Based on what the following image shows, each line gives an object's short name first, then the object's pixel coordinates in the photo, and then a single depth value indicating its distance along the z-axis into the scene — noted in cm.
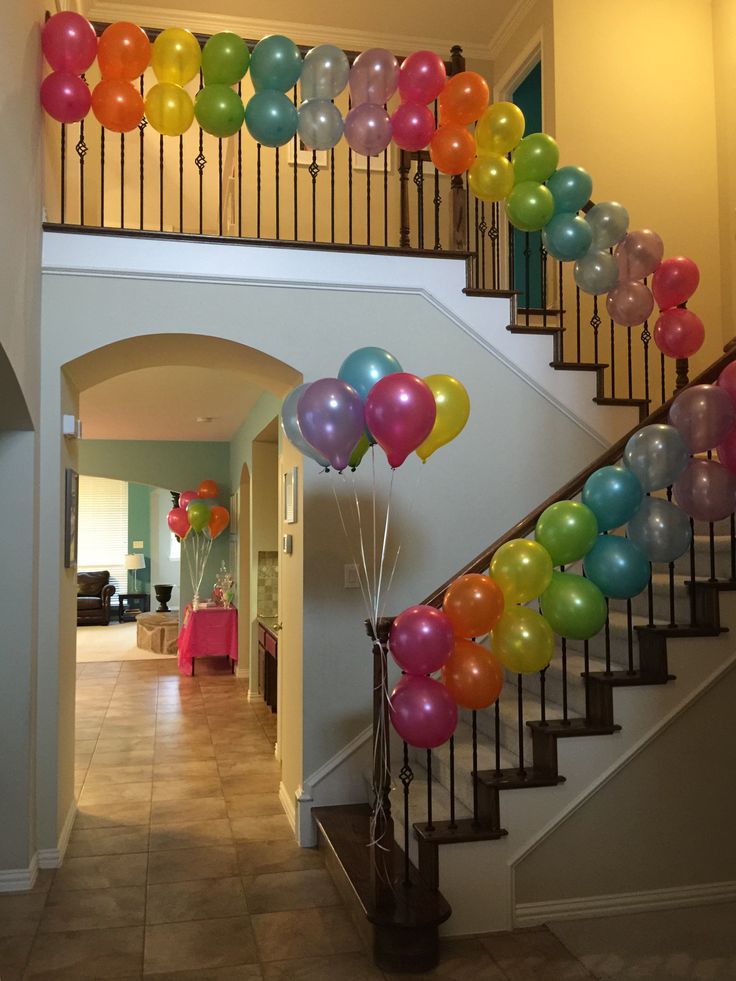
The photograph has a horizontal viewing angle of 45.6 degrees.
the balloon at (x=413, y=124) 433
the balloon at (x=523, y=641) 328
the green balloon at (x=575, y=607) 333
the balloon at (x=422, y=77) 428
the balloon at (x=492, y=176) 441
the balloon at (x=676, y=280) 456
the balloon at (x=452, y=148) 437
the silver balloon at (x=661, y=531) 342
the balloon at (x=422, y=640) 314
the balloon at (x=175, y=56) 409
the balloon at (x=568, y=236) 445
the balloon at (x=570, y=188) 445
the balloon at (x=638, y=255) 456
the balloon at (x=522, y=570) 332
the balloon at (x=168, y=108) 411
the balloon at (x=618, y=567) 340
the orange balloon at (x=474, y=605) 324
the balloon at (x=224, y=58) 407
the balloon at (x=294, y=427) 342
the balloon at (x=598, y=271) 456
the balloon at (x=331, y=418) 321
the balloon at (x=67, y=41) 396
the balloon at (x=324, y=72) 416
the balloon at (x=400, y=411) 318
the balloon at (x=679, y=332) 465
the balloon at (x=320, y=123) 420
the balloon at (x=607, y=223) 454
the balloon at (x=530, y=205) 439
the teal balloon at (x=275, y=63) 410
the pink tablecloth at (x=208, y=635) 1009
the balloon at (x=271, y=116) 412
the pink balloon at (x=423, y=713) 314
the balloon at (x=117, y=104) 407
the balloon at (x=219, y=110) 412
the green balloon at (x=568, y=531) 337
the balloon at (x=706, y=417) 334
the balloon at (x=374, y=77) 421
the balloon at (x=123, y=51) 404
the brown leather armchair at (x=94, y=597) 1522
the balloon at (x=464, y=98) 436
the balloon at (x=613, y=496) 339
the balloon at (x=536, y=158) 438
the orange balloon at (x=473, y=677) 323
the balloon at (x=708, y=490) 336
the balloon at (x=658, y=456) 337
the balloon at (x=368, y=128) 423
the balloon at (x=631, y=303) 459
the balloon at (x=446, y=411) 351
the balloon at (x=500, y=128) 436
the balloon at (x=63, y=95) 399
